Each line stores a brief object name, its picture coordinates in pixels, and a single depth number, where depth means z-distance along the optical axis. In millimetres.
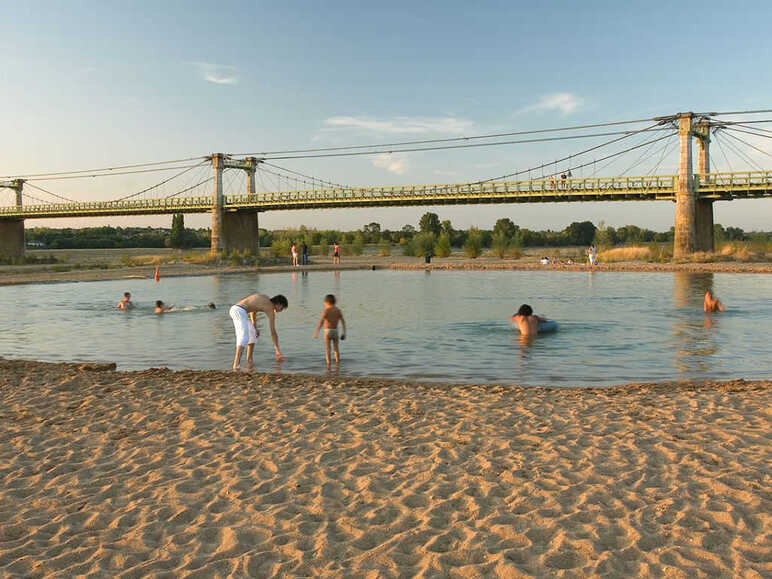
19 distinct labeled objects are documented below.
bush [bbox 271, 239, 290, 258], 63191
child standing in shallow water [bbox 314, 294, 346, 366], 11219
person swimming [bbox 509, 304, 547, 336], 15000
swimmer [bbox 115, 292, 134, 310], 21366
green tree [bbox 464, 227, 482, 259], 61750
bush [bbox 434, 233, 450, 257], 65812
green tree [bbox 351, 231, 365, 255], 70812
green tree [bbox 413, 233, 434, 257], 67750
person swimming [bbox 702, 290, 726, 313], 19250
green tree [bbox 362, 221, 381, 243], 115450
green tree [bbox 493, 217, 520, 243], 116862
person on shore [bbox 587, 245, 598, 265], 45125
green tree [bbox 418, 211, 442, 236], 123875
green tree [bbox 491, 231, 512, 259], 62469
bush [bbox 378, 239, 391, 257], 69088
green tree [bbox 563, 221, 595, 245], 119838
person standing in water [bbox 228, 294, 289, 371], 10953
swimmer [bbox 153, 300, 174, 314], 19953
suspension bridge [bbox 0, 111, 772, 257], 48031
